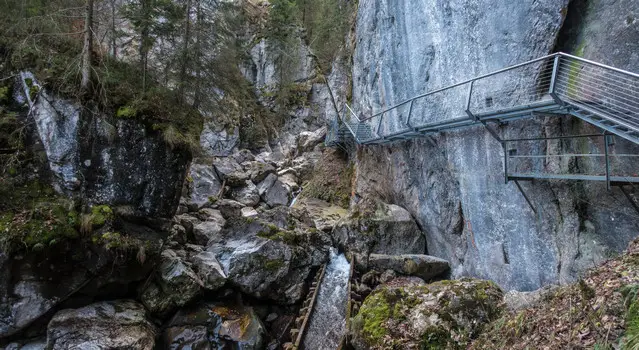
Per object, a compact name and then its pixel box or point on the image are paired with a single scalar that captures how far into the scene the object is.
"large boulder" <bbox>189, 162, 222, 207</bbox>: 16.94
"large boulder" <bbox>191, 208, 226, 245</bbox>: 12.88
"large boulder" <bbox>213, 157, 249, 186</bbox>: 19.51
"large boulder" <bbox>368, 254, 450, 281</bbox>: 10.30
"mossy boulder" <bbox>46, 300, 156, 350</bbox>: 7.69
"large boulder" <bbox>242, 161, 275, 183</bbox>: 20.42
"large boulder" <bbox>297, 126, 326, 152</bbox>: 24.83
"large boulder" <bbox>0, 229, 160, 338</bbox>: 7.76
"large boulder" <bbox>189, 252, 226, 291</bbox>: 10.02
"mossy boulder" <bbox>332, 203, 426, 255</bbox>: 11.96
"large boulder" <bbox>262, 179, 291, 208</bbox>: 19.39
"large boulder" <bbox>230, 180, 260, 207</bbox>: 18.83
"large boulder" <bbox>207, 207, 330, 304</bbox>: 10.51
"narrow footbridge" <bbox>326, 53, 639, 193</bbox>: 5.15
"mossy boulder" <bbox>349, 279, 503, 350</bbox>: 4.79
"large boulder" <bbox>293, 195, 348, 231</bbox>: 15.07
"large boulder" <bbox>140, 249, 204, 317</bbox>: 9.39
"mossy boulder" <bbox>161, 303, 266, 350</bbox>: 8.86
